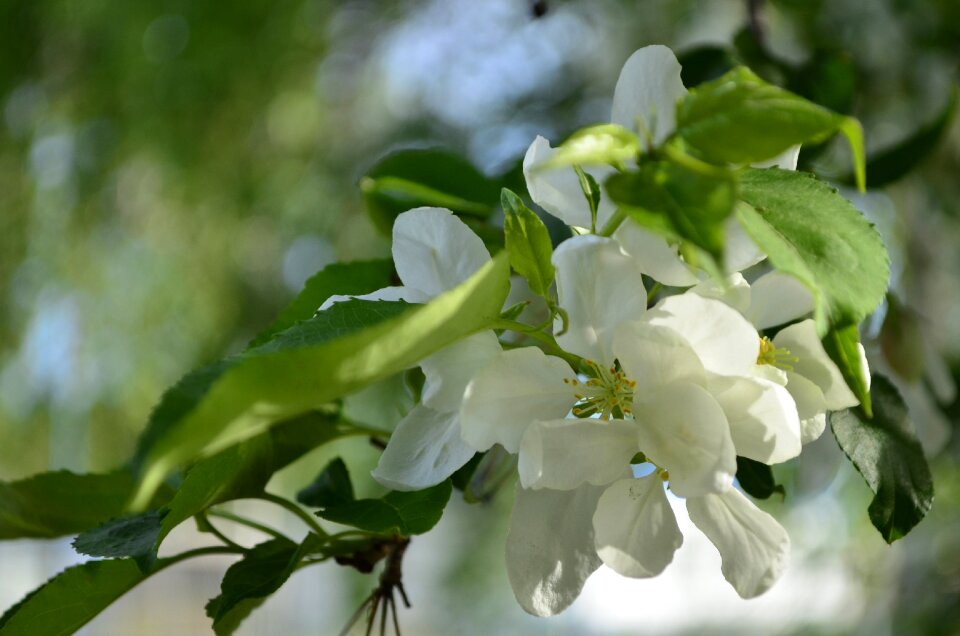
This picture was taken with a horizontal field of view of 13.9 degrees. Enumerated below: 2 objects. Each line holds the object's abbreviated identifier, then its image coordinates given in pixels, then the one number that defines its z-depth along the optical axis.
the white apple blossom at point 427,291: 0.63
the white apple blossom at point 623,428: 0.61
